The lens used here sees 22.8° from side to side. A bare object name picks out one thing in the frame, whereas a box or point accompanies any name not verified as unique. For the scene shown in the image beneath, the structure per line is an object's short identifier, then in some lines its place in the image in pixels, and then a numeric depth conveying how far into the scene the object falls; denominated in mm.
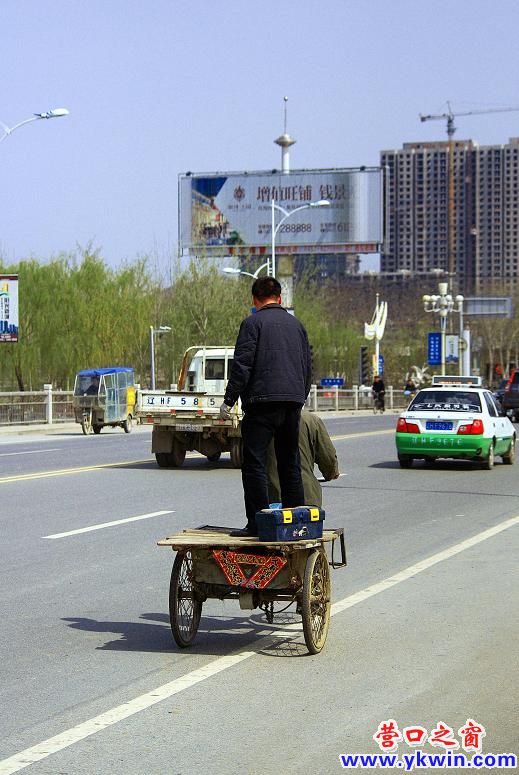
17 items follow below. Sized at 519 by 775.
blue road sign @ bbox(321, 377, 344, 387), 71556
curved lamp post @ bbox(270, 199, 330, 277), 58812
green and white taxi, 22344
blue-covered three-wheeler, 37250
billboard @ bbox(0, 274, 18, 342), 41094
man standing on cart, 7633
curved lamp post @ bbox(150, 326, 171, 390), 54725
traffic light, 70981
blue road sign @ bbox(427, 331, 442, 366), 71688
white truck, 21375
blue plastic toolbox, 7367
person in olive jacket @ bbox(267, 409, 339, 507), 8195
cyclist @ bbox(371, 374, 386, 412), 58031
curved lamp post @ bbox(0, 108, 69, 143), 33562
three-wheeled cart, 7414
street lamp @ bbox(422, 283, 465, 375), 67688
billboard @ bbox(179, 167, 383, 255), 74250
